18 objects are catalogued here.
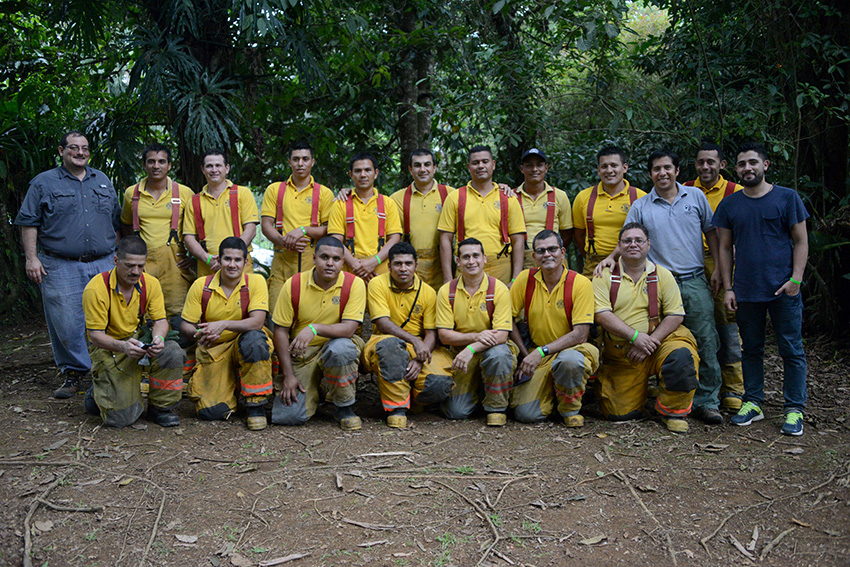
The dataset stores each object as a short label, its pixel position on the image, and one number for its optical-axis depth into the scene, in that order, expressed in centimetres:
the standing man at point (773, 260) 460
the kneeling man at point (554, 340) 491
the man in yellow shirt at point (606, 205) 544
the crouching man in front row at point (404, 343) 498
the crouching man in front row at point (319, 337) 492
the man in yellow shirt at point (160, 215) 564
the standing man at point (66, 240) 537
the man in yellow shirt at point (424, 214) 577
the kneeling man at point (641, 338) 476
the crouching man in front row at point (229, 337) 493
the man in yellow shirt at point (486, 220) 556
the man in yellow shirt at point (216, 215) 560
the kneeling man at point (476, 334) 497
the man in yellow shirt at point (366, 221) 564
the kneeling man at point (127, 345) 475
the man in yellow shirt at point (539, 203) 570
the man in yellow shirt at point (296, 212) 573
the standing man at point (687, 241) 501
